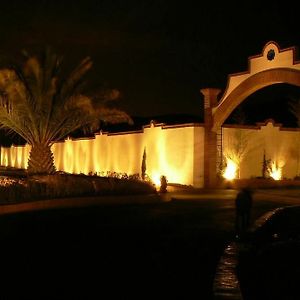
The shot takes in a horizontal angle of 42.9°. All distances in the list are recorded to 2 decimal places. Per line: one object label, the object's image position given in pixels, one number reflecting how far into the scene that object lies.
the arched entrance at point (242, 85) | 16.30
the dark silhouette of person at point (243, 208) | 9.30
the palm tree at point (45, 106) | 17.86
